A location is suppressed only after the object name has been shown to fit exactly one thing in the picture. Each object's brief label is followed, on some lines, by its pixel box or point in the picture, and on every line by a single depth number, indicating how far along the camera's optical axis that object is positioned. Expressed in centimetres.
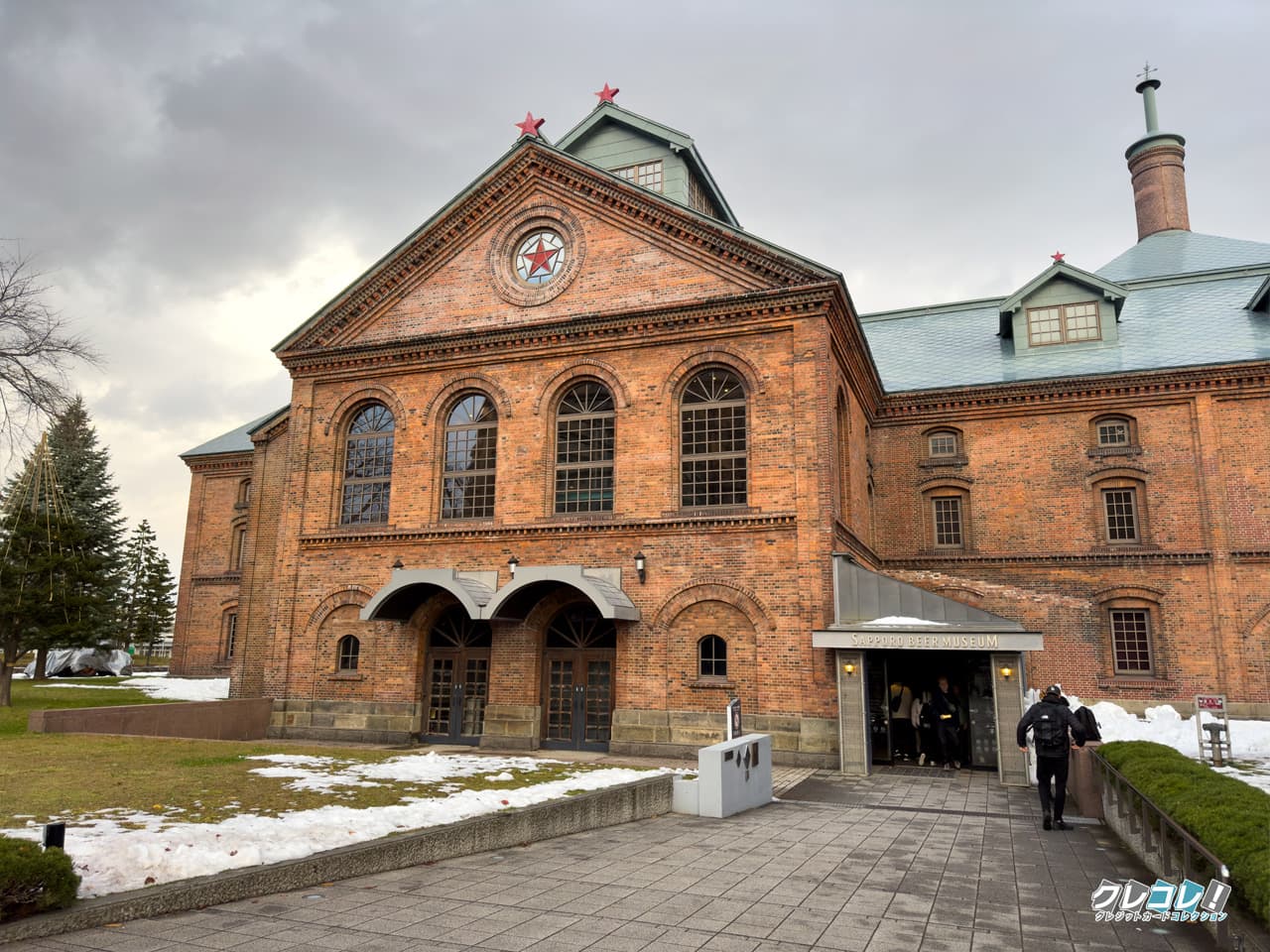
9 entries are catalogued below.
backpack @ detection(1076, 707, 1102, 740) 1305
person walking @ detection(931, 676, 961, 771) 1720
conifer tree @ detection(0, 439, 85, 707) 2352
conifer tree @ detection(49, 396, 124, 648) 3550
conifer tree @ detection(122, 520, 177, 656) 4972
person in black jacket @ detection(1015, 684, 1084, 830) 1105
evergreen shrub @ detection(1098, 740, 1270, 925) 581
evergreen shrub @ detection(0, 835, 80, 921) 566
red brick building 1769
